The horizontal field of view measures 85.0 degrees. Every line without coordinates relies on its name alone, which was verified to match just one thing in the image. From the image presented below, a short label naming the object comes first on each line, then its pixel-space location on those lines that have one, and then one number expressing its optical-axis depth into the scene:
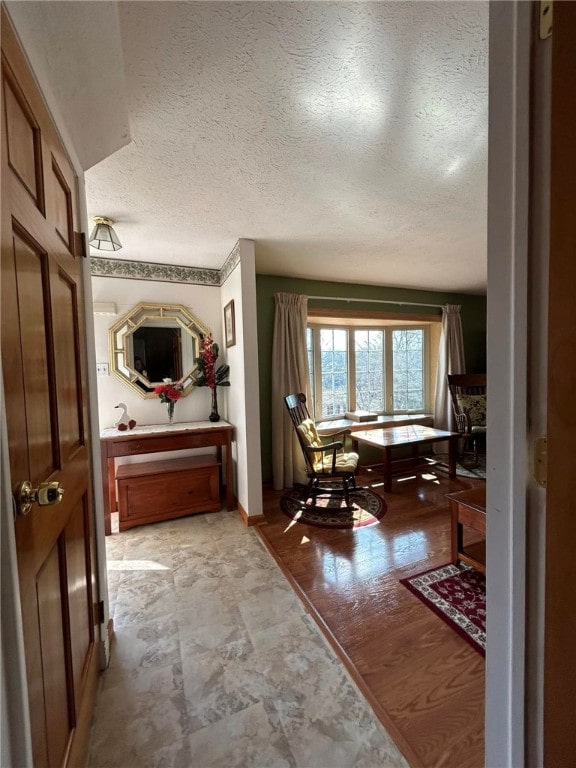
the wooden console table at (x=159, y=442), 2.55
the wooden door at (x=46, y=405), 0.67
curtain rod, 3.82
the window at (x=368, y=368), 4.16
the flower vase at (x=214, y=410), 3.15
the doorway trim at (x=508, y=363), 0.56
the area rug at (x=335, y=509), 2.69
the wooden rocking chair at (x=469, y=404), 4.14
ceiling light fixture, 2.10
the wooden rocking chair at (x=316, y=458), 2.86
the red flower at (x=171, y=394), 2.98
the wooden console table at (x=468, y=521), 1.82
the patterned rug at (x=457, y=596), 1.57
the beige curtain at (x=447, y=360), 4.47
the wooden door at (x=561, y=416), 0.49
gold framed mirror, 2.99
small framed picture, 2.84
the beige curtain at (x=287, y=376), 3.45
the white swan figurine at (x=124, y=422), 2.78
